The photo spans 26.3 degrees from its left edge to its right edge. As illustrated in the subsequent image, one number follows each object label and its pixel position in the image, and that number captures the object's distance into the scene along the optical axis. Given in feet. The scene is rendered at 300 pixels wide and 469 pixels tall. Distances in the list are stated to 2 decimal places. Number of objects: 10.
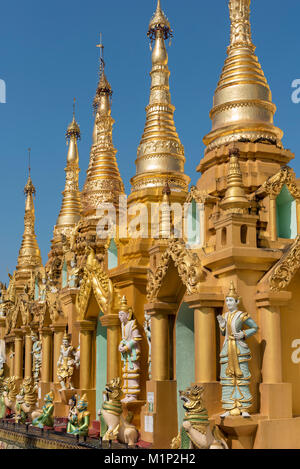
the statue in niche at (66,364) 69.41
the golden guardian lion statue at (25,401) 73.44
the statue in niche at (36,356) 88.50
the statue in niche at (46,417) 64.13
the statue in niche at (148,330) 51.13
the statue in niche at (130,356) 53.52
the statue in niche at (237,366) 37.55
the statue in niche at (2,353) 115.34
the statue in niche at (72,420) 55.47
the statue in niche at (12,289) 113.70
